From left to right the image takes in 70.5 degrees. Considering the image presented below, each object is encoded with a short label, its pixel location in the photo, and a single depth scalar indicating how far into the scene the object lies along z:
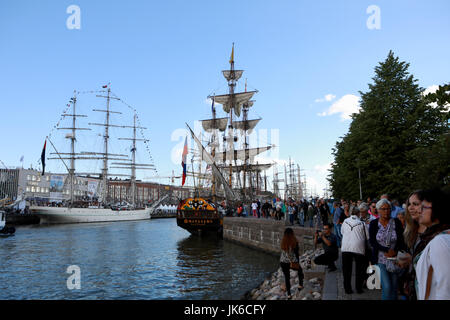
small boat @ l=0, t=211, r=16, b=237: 32.90
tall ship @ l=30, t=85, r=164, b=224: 60.93
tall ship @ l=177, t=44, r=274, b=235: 56.95
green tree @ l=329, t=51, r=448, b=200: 23.19
